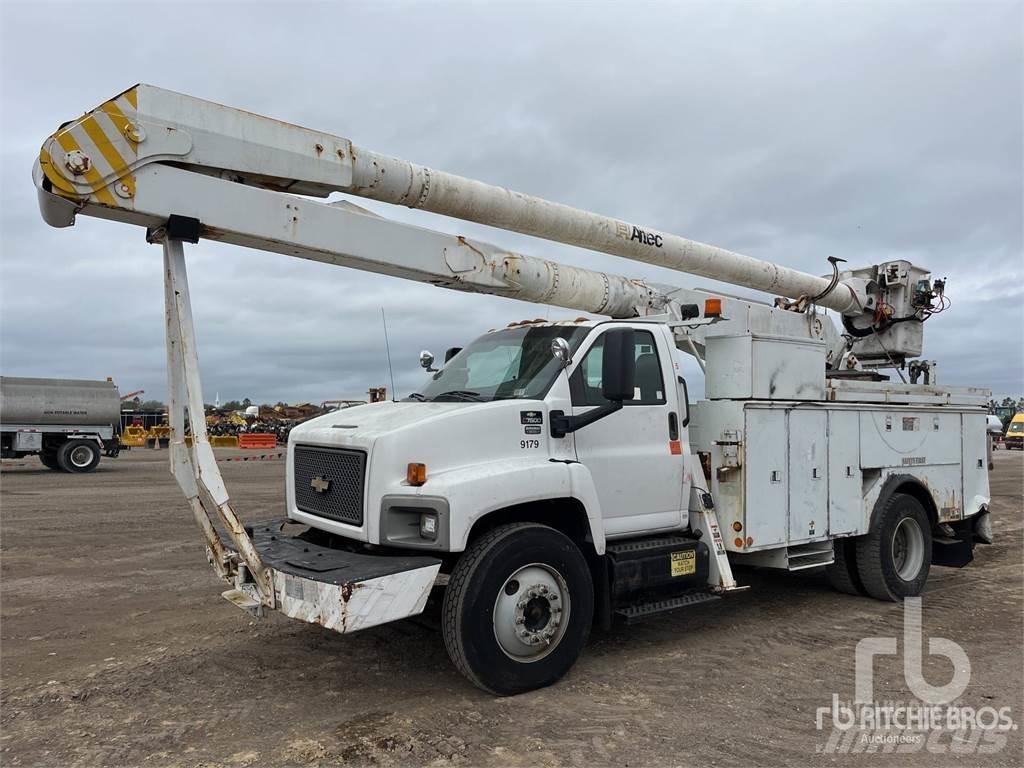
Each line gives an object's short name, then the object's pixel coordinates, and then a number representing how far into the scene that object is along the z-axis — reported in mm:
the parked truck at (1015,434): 46312
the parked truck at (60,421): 22125
